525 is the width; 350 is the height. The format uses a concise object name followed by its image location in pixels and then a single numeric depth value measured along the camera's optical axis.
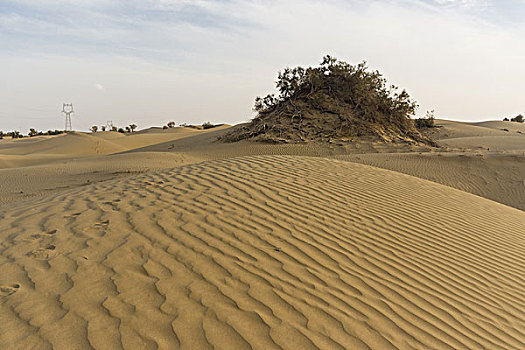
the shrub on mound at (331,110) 16.77
